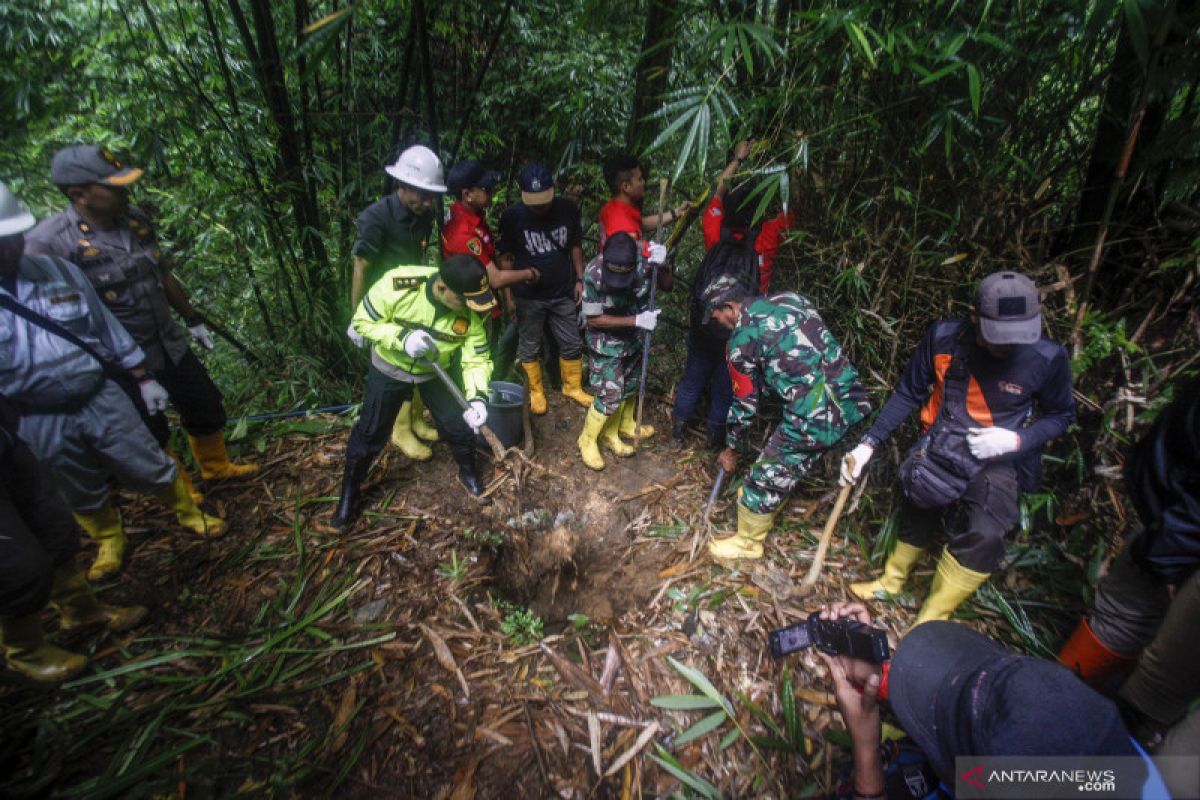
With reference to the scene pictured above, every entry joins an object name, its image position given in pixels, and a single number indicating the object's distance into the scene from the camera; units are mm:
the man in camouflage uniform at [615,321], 3311
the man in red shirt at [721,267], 3176
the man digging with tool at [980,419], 2080
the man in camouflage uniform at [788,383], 2631
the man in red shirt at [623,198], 3596
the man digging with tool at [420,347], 2742
